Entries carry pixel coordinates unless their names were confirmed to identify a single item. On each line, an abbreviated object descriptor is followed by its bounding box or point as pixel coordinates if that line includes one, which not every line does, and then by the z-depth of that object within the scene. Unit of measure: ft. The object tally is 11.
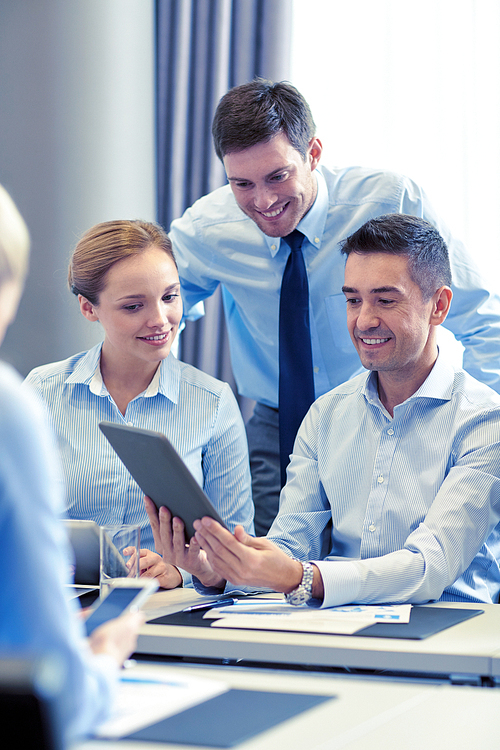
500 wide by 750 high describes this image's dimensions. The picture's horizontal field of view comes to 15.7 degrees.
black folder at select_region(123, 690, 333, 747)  5.51
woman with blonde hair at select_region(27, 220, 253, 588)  9.00
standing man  9.46
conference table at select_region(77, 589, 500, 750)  5.69
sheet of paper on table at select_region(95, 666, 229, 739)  5.76
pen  8.00
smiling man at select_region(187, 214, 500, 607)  8.05
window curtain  11.42
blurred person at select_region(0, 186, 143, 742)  4.44
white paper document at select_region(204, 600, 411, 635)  7.62
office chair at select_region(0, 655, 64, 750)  3.61
